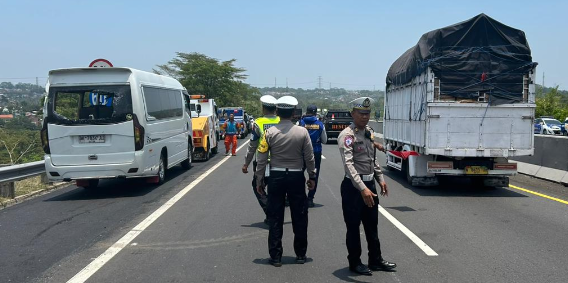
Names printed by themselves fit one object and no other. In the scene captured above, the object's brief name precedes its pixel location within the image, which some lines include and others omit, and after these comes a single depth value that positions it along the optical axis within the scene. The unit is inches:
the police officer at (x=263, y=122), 267.4
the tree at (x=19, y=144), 743.7
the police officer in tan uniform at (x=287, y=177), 233.8
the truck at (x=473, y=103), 427.8
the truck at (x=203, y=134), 746.2
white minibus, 427.5
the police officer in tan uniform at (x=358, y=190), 217.2
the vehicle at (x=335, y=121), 1170.0
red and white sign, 509.1
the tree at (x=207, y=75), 2208.4
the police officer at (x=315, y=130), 361.4
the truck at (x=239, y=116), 1505.9
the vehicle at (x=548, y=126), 1409.9
